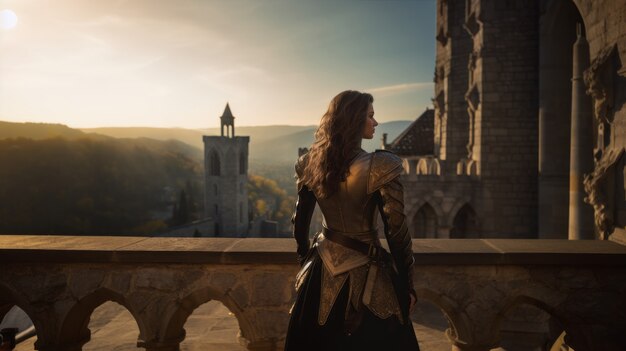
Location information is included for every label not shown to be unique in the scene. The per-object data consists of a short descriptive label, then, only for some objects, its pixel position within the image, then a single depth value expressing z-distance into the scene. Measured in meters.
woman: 2.40
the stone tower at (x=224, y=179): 73.62
